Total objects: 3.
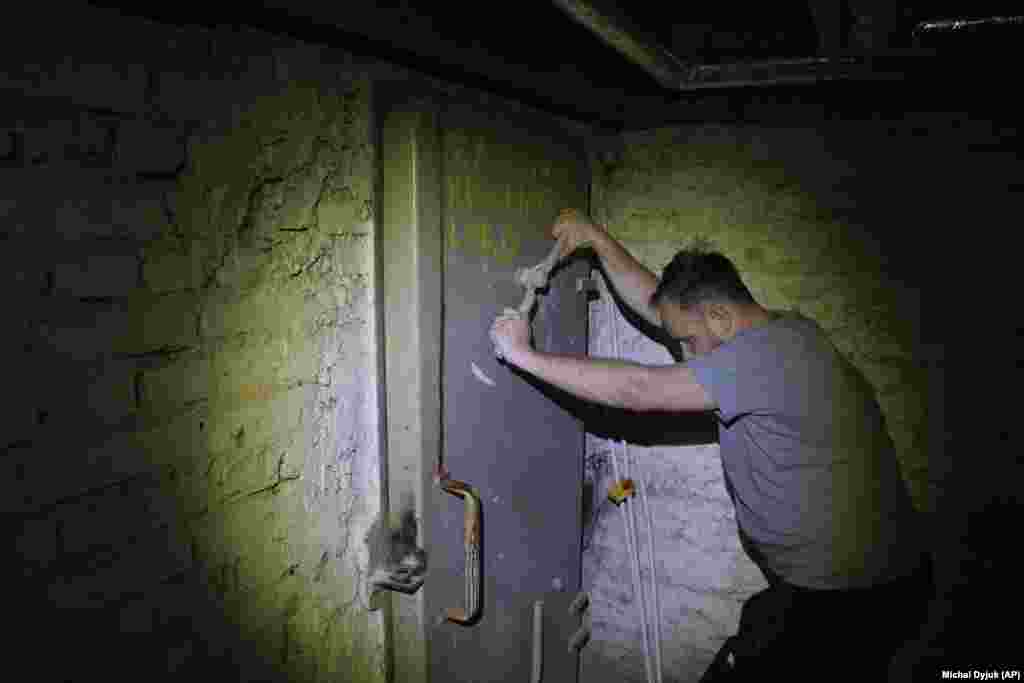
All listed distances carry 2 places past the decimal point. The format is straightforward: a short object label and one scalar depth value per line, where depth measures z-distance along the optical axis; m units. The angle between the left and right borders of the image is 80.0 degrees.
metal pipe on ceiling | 1.16
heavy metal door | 1.36
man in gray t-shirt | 1.61
